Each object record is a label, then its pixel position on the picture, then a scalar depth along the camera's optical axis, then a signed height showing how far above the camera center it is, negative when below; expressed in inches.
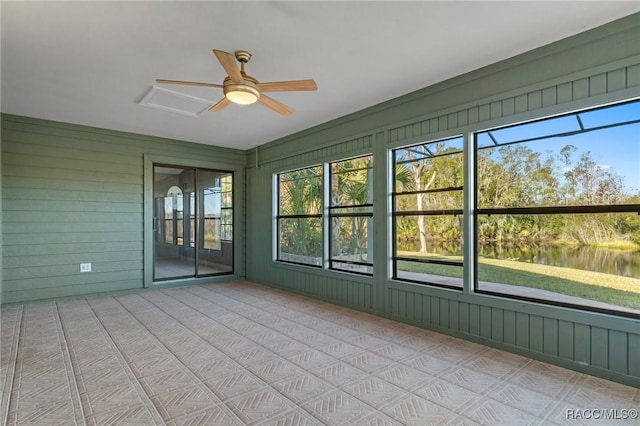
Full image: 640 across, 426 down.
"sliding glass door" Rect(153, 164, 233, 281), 253.4 -6.5
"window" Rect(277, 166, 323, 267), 213.3 -2.1
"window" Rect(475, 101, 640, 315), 103.2 +0.8
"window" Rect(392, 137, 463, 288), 141.6 -0.3
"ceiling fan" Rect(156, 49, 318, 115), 108.4 +43.1
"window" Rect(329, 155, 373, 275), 180.7 -1.3
